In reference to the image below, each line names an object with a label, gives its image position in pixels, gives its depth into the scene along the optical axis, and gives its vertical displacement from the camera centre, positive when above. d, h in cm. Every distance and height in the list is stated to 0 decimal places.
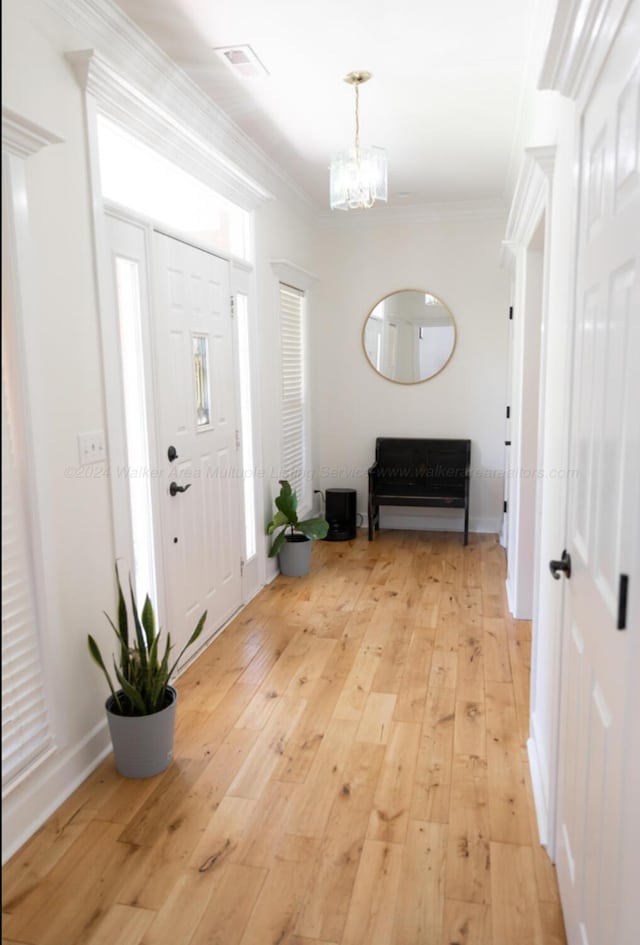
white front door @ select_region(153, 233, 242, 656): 295 -28
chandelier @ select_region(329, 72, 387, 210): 303 +91
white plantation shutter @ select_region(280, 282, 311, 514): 489 -12
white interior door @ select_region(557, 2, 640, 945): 106 -28
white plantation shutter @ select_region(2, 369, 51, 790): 190 -84
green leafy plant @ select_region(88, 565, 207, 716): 228 -100
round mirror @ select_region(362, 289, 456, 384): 555 +34
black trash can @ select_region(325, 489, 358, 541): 546 -111
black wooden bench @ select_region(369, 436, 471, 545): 542 -81
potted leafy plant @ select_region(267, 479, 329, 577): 434 -103
